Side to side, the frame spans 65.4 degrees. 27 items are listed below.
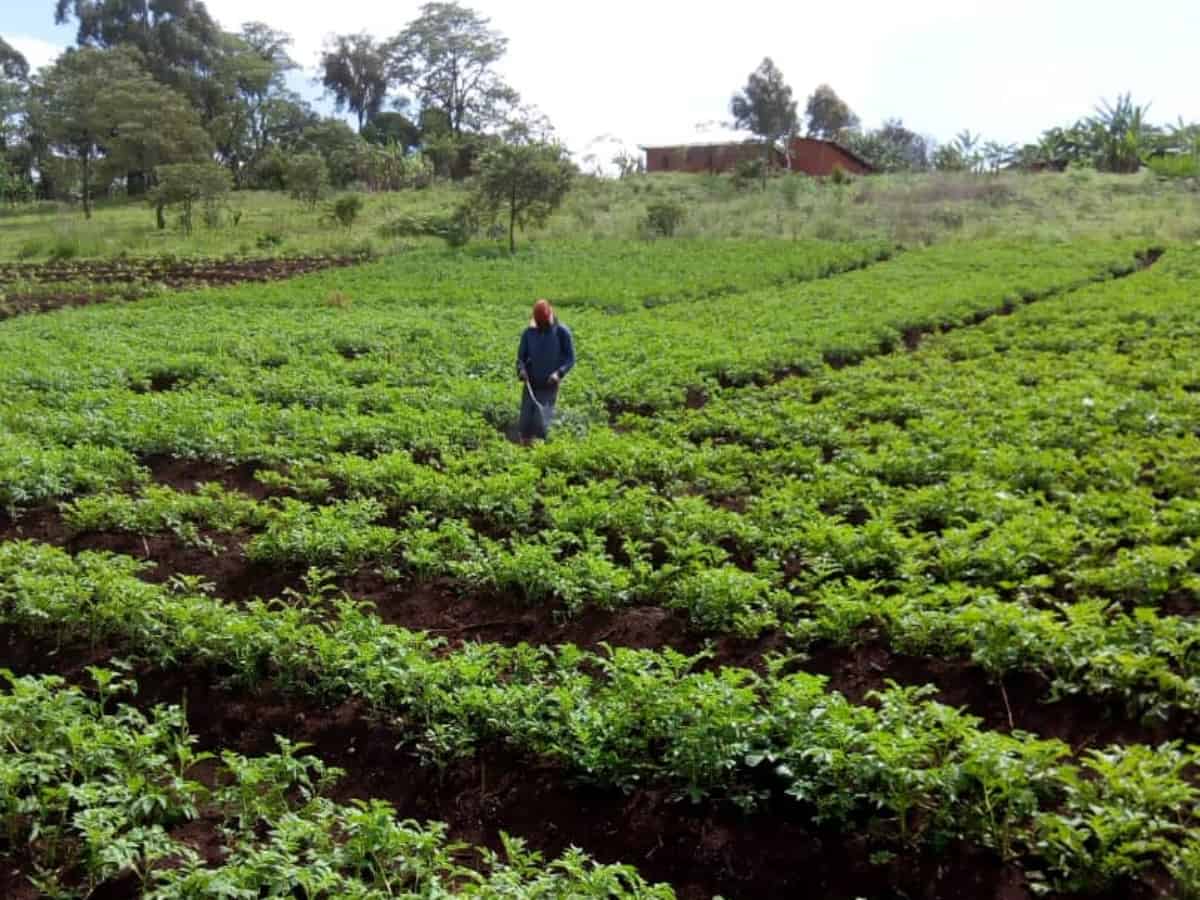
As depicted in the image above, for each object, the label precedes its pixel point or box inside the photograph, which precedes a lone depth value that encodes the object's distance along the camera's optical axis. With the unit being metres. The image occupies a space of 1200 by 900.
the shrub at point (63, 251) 32.75
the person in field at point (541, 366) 10.53
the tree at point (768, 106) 57.09
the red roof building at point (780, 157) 56.28
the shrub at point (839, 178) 46.41
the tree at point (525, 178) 31.08
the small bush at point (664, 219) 35.66
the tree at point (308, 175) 41.53
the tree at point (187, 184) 36.41
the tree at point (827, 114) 75.19
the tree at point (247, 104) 61.69
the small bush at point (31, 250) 33.19
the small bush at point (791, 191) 40.50
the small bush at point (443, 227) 34.06
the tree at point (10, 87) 52.00
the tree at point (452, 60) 66.56
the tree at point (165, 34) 60.41
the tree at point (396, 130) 67.12
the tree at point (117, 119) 43.38
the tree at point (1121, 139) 52.91
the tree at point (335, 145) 53.53
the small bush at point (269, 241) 35.25
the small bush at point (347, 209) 36.72
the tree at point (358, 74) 70.88
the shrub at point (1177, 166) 43.88
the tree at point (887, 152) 66.37
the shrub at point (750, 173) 47.28
